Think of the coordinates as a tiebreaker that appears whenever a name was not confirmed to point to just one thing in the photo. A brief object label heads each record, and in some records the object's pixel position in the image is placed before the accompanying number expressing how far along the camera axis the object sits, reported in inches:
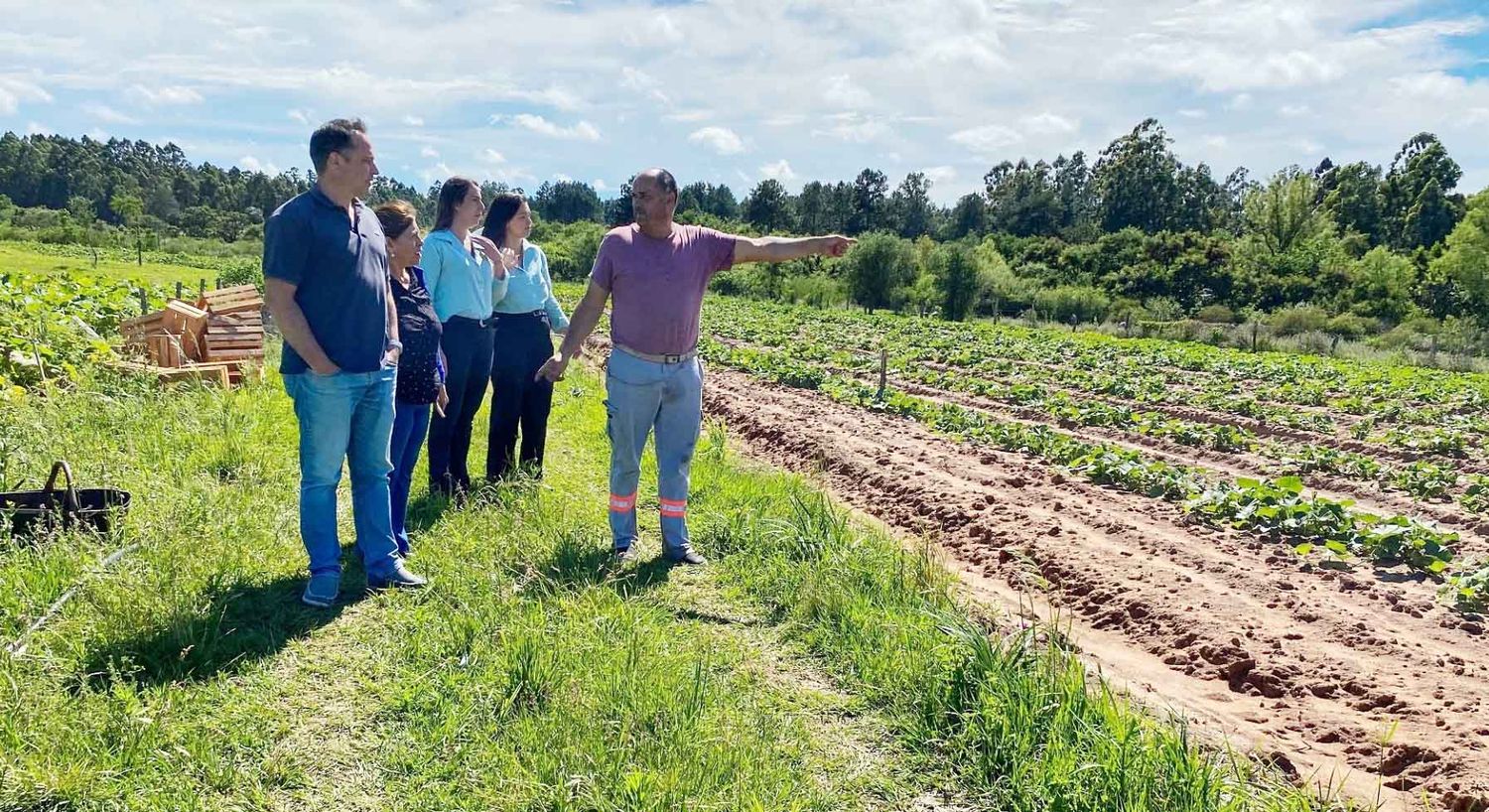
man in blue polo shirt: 129.4
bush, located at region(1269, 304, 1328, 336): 1430.9
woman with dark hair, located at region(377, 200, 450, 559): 163.3
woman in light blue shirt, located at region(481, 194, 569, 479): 202.7
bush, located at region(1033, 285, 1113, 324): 1695.4
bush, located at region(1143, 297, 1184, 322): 1641.2
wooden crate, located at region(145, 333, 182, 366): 318.7
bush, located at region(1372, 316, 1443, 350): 1146.0
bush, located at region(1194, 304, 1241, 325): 1600.6
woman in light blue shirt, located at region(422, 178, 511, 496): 182.9
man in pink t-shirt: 162.2
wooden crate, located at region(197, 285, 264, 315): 349.7
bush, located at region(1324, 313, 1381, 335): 1402.6
